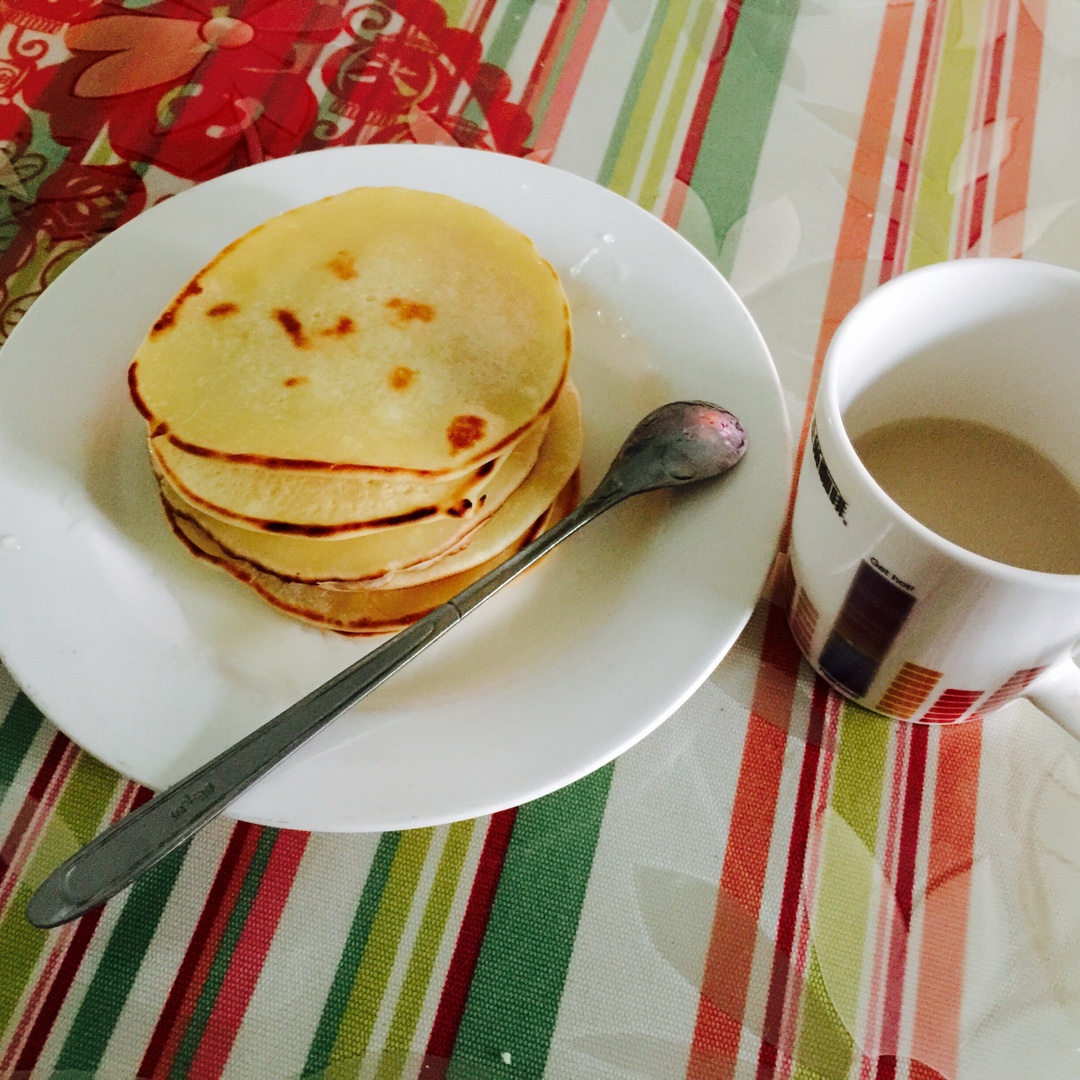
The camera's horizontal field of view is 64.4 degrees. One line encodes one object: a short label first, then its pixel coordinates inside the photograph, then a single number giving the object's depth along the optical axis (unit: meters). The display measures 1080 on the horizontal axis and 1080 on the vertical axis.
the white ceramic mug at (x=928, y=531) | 0.43
